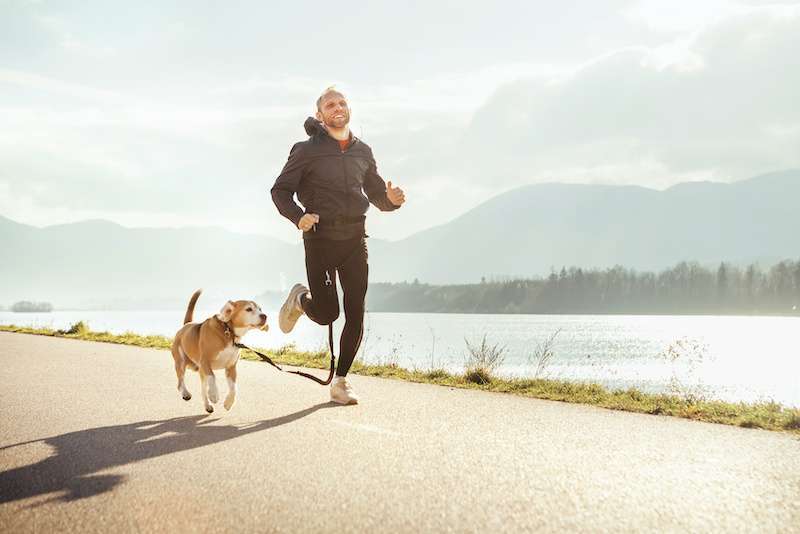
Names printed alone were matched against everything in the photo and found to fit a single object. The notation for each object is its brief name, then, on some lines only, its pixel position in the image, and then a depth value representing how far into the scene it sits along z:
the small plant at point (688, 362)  7.82
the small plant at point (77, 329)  19.15
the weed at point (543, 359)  10.73
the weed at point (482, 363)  9.23
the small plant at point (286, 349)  13.39
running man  6.69
